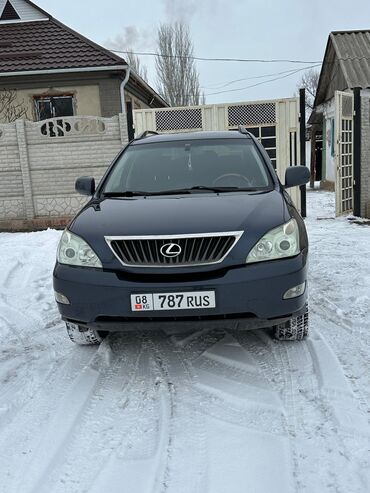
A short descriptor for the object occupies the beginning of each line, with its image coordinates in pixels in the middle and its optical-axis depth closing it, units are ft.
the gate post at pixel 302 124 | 30.22
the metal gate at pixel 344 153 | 30.53
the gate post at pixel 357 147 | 29.55
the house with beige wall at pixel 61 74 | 40.93
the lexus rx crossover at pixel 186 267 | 8.87
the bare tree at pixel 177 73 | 114.62
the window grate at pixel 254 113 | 30.63
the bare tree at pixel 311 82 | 178.19
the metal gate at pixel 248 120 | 30.53
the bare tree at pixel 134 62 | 124.99
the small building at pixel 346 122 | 30.04
